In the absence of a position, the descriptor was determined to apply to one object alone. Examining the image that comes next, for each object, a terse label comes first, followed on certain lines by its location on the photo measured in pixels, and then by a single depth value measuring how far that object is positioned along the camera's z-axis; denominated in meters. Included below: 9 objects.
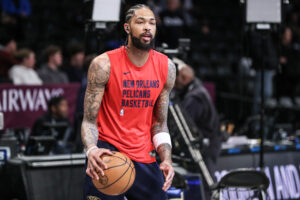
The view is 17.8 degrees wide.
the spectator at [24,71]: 16.23
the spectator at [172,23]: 18.63
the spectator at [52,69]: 16.95
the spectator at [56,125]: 12.02
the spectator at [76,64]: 17.95
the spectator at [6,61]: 16.85
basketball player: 6.81
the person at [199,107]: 11.88
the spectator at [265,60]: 16.64
